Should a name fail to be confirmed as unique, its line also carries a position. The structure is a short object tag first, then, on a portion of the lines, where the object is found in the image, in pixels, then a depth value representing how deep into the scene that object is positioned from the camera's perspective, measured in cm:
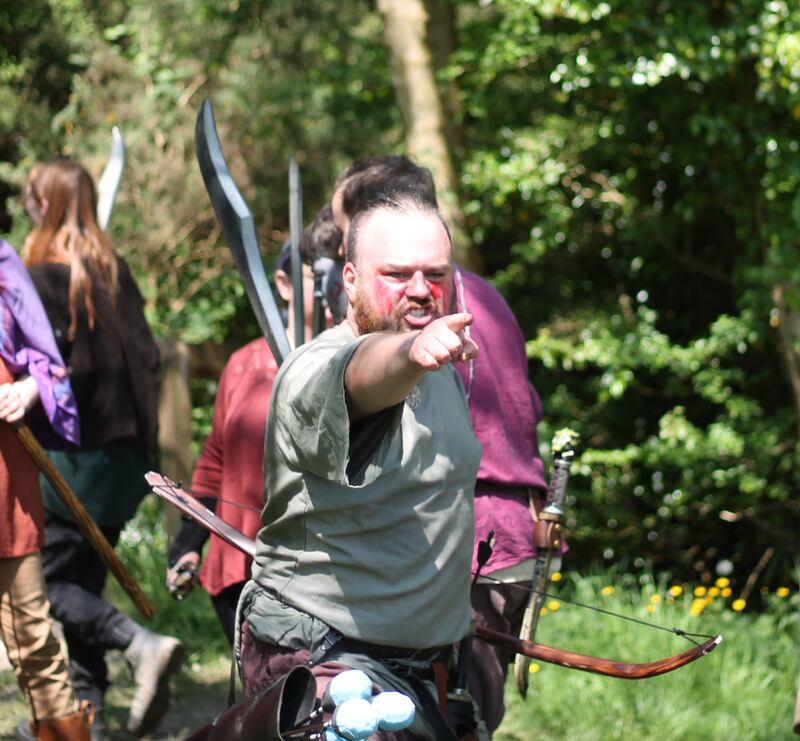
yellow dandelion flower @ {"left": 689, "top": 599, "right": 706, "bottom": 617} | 1334
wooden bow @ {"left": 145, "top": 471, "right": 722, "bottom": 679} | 536
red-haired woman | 934
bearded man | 477
